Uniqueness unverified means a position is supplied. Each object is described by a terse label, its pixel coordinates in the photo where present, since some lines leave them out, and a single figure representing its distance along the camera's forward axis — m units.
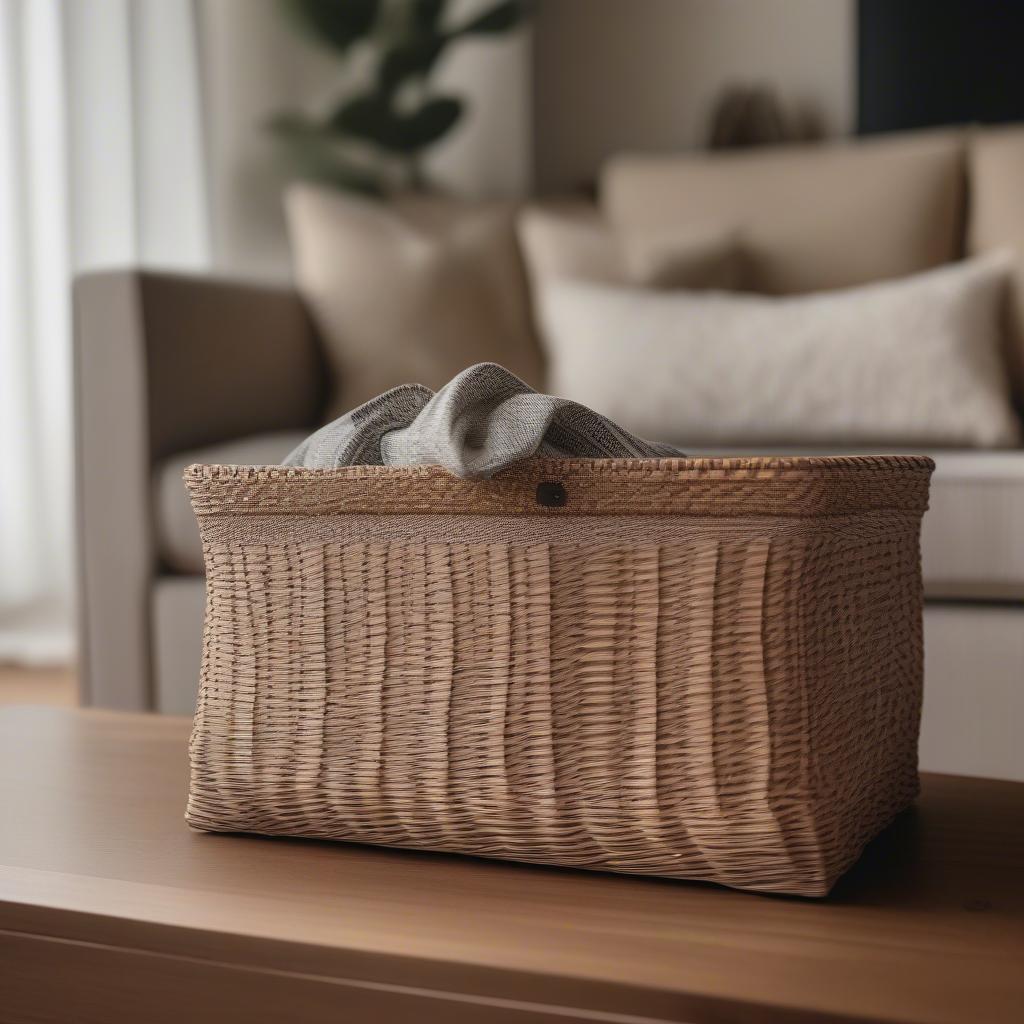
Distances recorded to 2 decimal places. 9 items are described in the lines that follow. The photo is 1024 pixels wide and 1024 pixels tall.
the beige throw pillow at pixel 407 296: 1.91
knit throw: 0.58
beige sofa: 1.26
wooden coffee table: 0.48
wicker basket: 0.57
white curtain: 2.41
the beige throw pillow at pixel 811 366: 1.58
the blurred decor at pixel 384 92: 2.49
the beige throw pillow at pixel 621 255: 1.86
